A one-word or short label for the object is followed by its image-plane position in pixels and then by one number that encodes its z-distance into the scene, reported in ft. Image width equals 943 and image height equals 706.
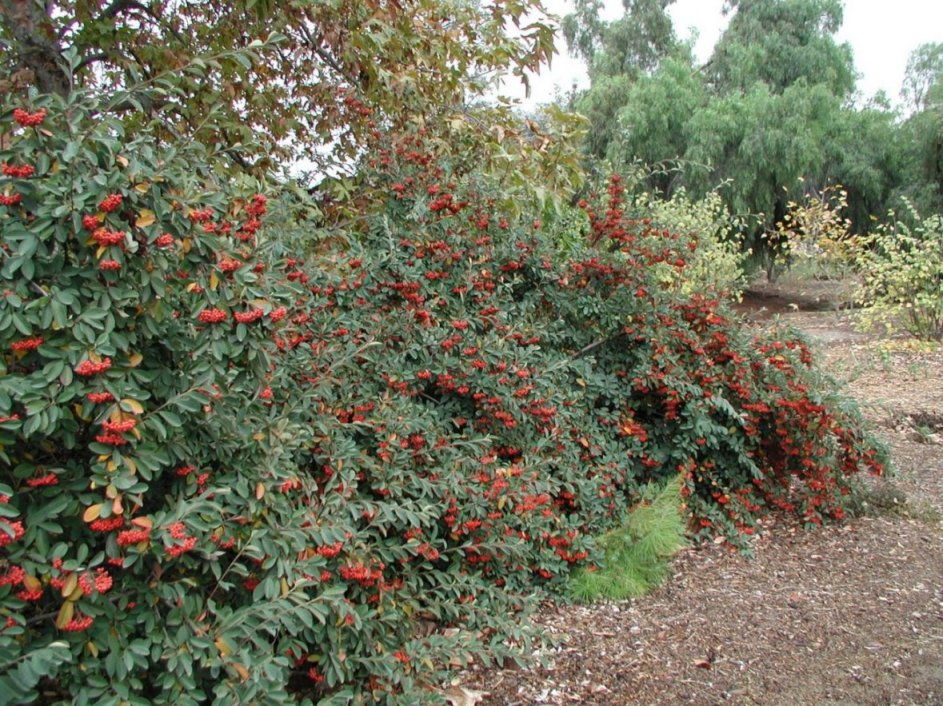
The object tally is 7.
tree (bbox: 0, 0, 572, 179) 12.61
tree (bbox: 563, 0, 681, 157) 70.23
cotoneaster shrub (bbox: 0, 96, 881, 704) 5.28
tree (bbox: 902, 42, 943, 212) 54.54
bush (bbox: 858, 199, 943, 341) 29.68
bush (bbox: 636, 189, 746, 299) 27.07
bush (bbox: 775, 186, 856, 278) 41.45
